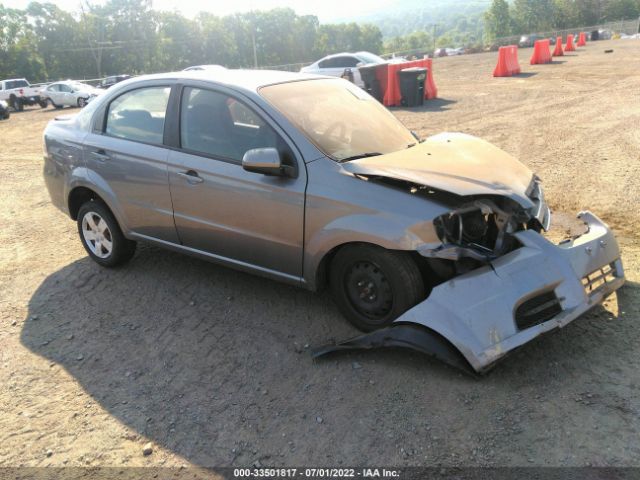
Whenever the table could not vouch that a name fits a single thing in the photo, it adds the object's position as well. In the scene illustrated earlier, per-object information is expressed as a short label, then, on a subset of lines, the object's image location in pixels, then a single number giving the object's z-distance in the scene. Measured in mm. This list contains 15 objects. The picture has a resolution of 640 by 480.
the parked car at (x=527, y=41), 54344
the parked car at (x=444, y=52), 58831
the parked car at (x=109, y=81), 35625
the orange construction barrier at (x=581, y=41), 37719
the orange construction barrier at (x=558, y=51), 27572
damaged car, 3311
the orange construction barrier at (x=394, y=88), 15953
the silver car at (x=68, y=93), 27562
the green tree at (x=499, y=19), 135250
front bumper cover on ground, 3131
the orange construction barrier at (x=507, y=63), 20547
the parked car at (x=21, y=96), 29561
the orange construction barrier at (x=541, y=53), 24173
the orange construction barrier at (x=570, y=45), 31264
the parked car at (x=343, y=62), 21328
